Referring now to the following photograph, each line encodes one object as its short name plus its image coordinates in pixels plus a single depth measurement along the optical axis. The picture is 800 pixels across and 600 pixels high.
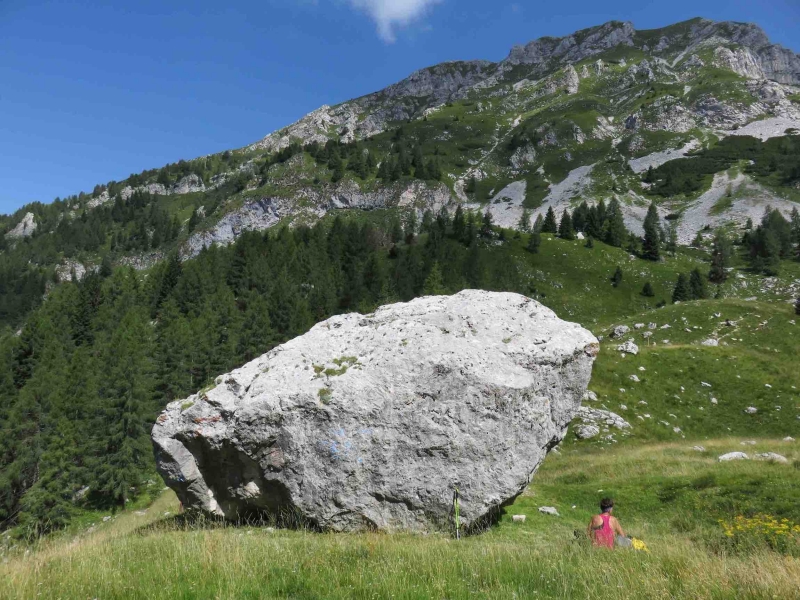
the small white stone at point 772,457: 17.12
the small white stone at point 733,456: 19.32
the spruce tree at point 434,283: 72.06
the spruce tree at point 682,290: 75.94
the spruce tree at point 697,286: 76.81
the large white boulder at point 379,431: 11.01
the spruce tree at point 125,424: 39.78
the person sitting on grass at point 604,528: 8.88
